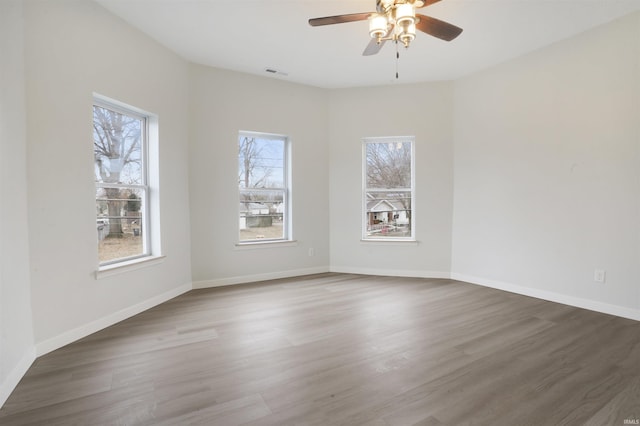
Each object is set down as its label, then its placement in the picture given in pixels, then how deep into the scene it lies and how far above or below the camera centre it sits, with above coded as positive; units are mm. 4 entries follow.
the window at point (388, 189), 4875 +161
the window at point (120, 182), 3037 +179
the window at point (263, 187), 4512 +176
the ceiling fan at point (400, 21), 2152 +1271
